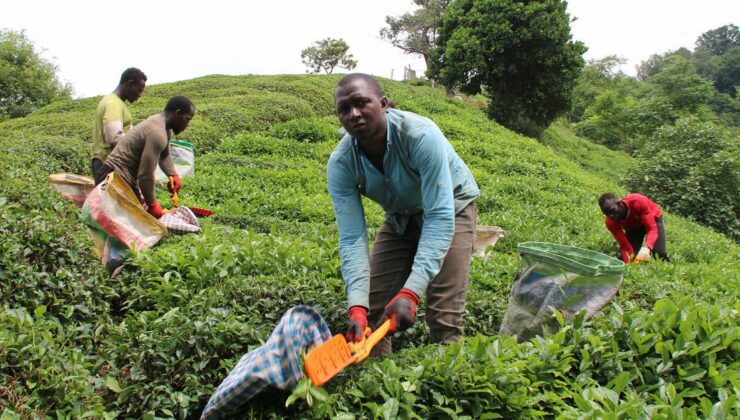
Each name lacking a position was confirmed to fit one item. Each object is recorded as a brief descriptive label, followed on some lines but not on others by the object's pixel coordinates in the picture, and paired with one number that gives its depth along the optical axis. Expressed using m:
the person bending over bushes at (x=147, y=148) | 4.67
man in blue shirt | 2.66
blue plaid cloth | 2.35
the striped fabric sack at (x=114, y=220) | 4.48
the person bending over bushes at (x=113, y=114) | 5.20
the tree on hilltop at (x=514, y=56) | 20.86
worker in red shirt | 6.75
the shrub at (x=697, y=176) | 13.91
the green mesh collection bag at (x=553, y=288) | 3.13
